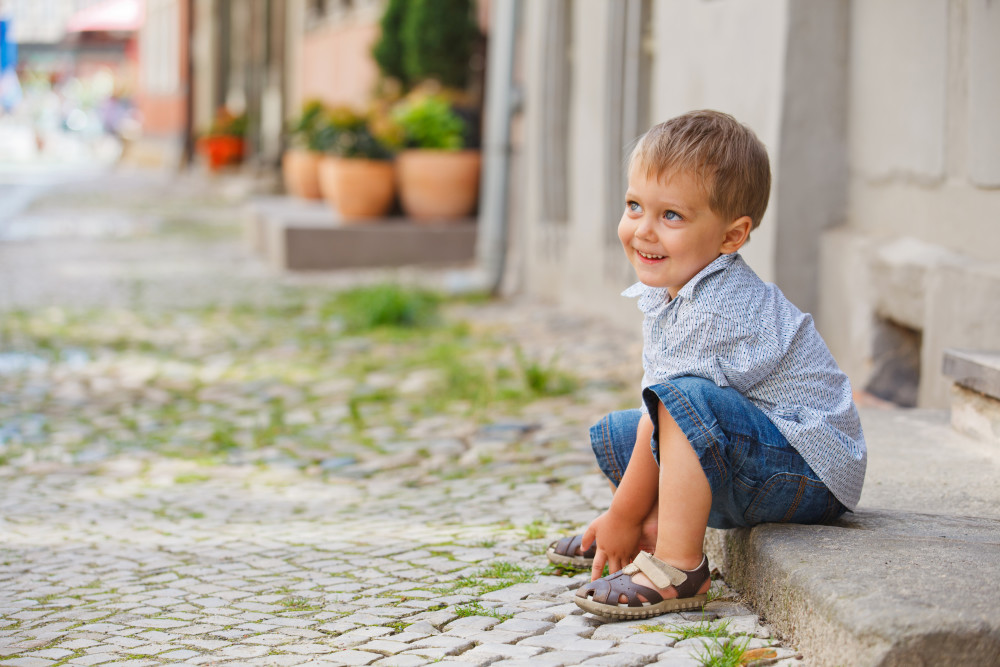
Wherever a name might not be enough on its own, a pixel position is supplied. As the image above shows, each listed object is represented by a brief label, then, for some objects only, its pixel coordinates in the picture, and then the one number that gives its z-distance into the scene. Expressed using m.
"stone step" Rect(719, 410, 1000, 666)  1.85
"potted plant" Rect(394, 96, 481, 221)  9.41
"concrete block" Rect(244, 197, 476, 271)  9.59
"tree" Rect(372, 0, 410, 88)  11.09
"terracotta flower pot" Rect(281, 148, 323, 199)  12.19
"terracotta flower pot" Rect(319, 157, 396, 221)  9.51
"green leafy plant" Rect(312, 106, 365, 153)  9.61
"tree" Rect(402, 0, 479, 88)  10.12
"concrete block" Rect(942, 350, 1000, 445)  2.89
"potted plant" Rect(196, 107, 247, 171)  19.25
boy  2.23
